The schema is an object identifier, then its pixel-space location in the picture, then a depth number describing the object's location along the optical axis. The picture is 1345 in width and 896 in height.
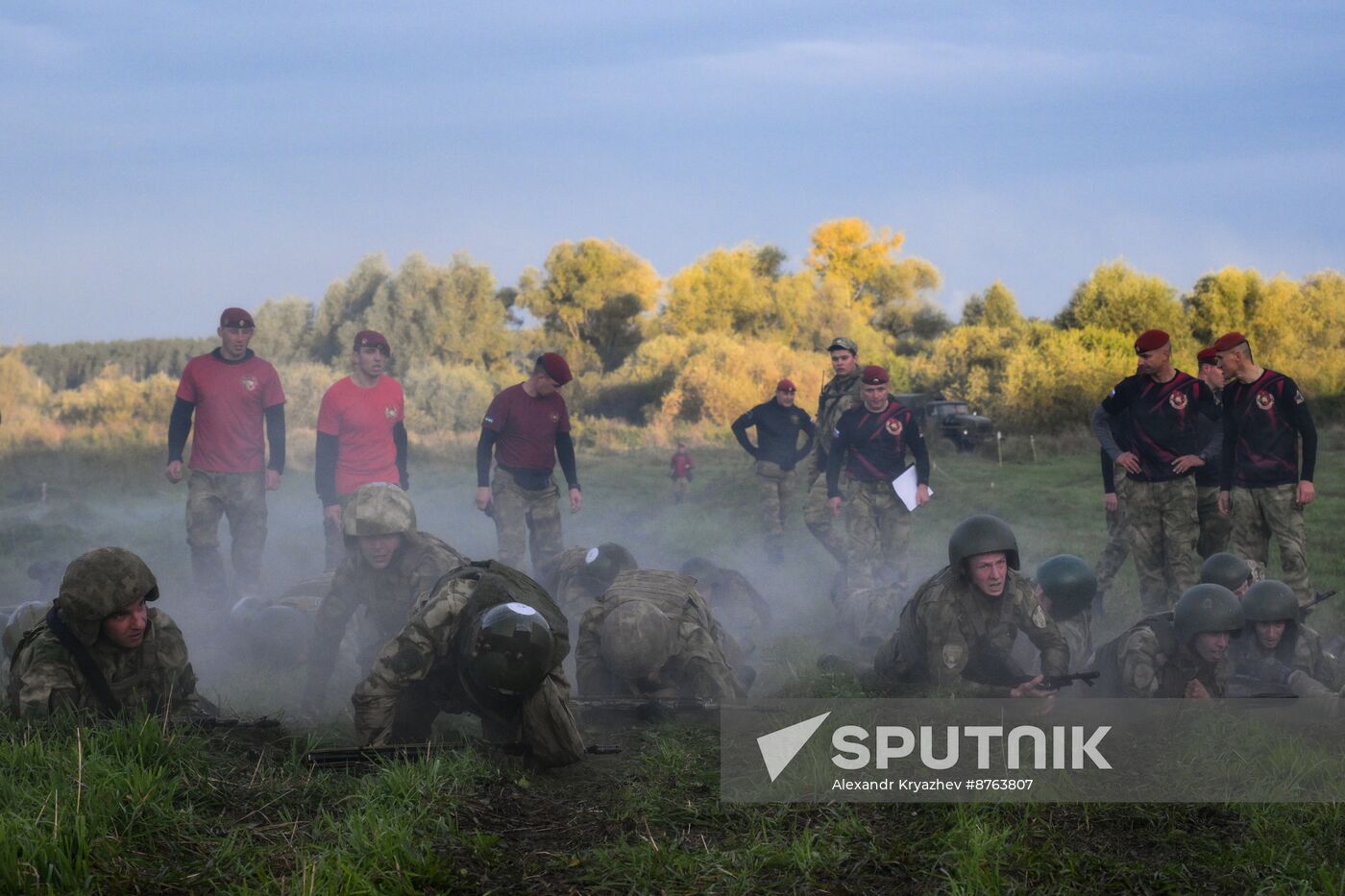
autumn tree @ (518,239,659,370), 64.56
